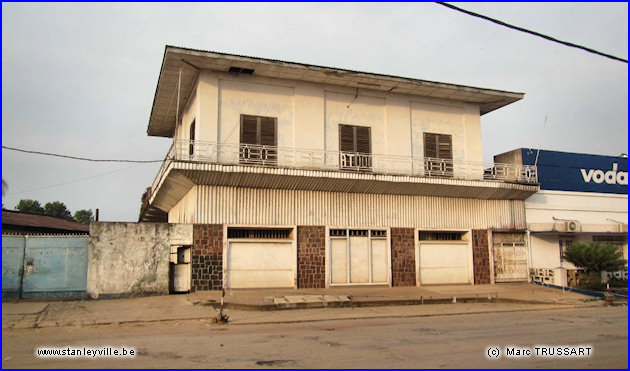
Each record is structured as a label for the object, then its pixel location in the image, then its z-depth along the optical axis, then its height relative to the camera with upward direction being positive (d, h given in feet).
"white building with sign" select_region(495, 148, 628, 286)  73.97 +7.17
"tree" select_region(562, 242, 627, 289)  64.98 -0.89
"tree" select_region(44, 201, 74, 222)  250.64 +23.45
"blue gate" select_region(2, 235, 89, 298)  52.26 -0.97
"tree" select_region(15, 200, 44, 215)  234.17 +23.54
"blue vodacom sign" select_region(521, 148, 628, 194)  75.46 +12.45
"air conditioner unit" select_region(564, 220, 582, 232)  73.92 +3.80
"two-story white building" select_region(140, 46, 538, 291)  59.16 +9.20
